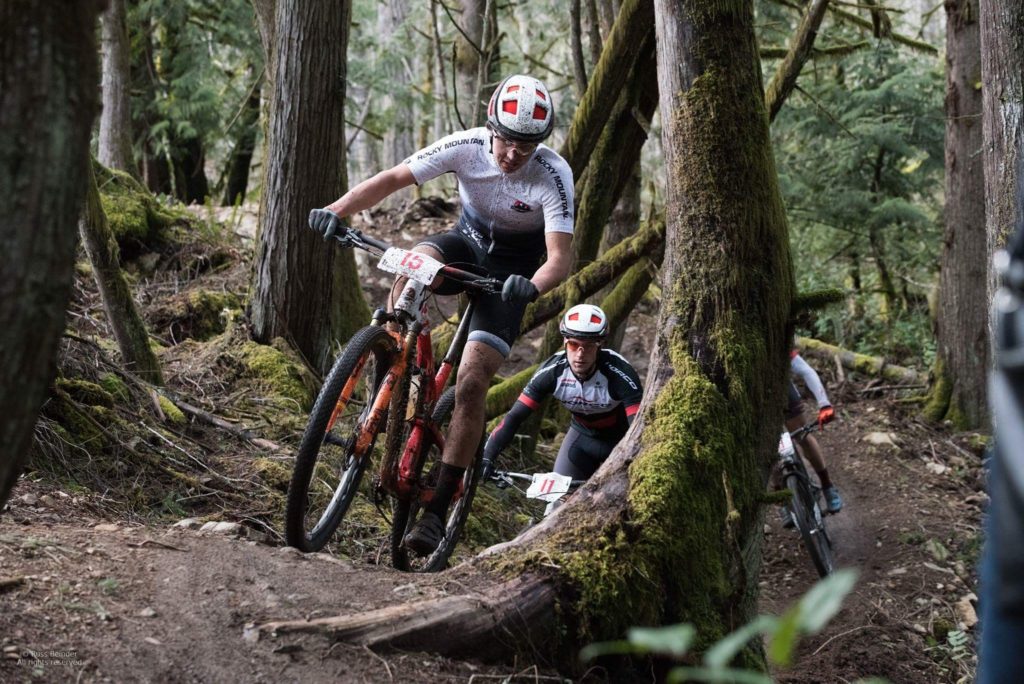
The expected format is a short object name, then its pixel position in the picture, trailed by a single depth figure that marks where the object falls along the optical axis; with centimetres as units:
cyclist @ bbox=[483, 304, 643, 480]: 730
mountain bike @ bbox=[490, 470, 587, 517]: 608
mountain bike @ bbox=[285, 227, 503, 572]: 493
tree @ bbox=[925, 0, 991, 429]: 1295
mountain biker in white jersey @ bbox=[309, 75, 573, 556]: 565
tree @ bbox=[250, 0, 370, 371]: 814
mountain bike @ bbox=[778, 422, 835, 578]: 923
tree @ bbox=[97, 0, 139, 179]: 1323
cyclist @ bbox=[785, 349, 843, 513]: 1026
